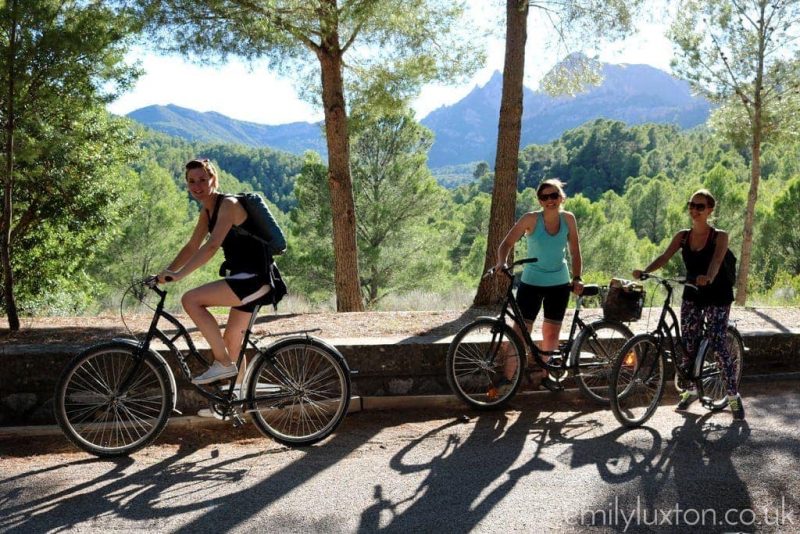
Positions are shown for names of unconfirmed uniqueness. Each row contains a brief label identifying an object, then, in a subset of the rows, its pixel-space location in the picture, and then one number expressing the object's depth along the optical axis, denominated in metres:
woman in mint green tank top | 5.04
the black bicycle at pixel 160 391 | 4.14
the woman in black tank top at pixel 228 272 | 4.12
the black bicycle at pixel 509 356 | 5.02
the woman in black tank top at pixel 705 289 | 4.84
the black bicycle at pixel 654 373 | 4.68
